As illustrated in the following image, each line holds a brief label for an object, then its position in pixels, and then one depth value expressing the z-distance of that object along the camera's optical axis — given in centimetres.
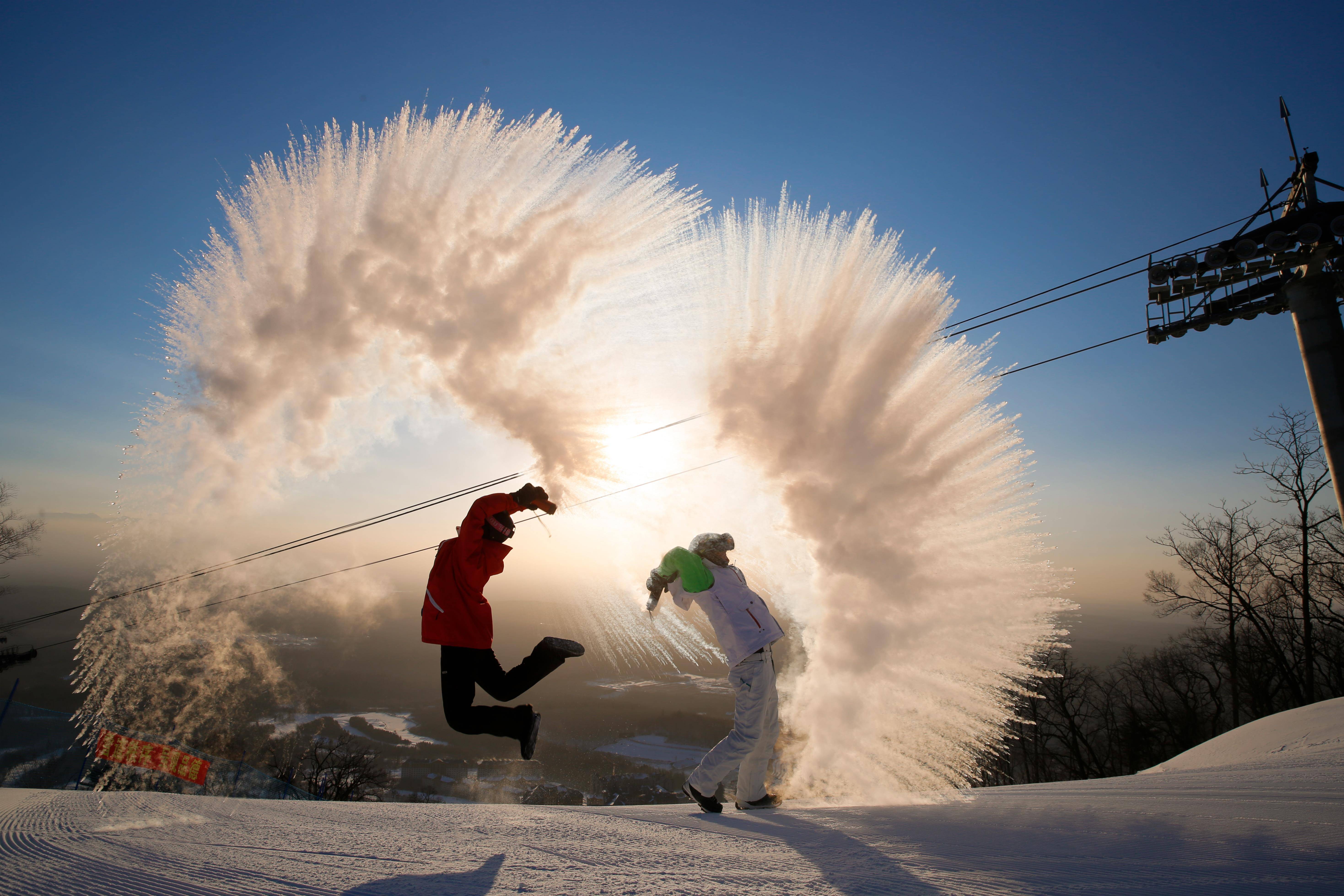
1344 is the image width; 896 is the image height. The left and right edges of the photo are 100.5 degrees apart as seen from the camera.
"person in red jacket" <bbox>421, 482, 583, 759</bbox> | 477
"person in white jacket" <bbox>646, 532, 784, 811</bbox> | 516
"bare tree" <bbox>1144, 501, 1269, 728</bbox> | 2767
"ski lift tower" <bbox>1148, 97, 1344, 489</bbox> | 950
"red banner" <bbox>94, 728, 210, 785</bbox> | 1043
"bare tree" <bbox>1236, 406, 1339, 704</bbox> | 2516
